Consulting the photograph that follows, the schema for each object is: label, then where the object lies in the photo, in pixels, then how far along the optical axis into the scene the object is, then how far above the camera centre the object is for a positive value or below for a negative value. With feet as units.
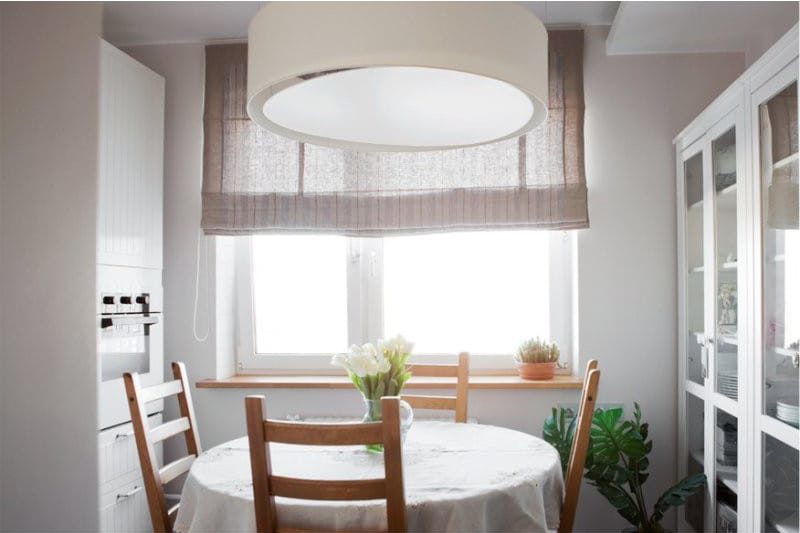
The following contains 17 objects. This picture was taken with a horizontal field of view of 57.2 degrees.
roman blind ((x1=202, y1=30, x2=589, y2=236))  11.27 +1.53
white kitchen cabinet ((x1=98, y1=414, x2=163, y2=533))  9.89 -2.91
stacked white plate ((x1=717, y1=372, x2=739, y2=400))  8.61 -1.31
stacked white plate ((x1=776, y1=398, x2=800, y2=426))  7.01 -1.33
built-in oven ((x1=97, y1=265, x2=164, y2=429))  9.96 -0.83
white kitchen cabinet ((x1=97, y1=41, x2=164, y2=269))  10.11 +1.66
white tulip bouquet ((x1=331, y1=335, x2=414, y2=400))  7.46 -0.93
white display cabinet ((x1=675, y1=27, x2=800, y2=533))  7.18 -0.30
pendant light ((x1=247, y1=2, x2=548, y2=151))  5.15 +1.58
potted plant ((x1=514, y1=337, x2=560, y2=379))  11.27 -1.29
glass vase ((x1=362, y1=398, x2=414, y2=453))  7.59 -1.44
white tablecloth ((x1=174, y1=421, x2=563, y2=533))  6.00 -1.86
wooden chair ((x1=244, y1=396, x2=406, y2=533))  5.57 -1.43
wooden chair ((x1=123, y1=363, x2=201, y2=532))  7.43 -1.81
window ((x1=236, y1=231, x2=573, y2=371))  12.02 -0.31
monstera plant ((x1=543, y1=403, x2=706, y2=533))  9.80 -2.56
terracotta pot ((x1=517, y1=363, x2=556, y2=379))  11.25 -1.46
